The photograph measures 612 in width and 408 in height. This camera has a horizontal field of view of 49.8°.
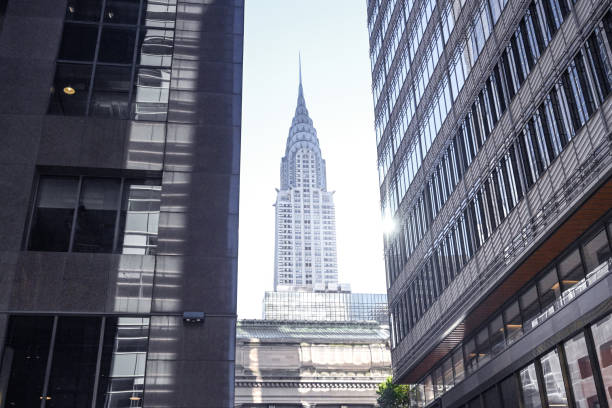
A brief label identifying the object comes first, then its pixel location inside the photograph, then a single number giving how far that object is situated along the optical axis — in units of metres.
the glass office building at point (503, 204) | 21.98
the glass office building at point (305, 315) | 198.38
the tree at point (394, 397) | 51.47
